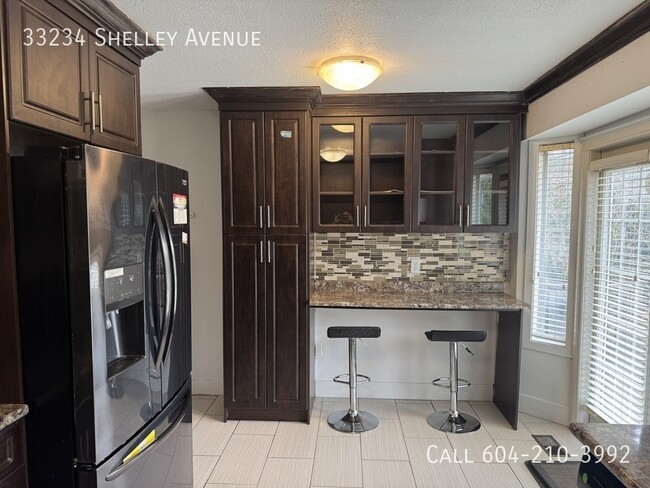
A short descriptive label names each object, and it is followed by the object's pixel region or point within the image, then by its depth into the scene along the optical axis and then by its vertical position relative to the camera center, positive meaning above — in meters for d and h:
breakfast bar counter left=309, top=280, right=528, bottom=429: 2.82 -0.54
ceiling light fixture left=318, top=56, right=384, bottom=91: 2.10 +0.82
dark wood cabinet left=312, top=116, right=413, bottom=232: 2.96 +0.39
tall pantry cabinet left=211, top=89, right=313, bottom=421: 2.81 -0.26
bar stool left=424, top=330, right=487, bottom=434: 2.78 -1.19
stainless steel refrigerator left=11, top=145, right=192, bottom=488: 1.30 -0.29
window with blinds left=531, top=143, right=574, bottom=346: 2.85 -0.11
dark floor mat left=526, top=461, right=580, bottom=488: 2.27 -1.44
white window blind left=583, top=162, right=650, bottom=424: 2.27 -0.43
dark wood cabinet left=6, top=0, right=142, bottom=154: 1.32 +0.56
